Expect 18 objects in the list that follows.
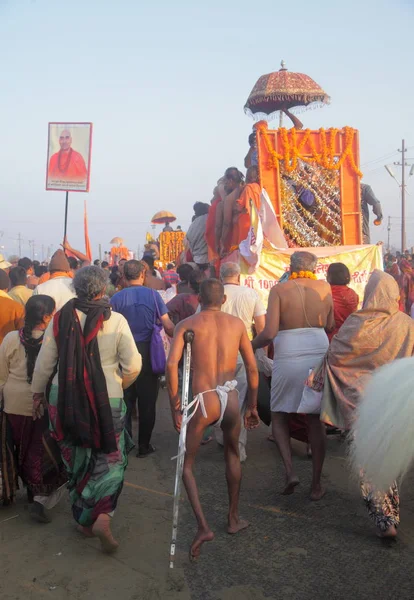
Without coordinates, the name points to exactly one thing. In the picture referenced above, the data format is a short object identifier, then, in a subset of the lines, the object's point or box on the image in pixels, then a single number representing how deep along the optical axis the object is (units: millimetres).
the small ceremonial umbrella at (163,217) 23294
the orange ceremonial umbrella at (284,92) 9883
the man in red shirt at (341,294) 6031
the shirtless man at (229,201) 8219
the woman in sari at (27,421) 4582
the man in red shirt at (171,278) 10855
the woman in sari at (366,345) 4379
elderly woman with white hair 3998
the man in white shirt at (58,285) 6168
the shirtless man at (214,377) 4074
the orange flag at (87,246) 10734
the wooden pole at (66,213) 10516
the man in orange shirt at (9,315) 5426
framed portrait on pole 10250
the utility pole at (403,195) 41291
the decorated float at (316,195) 8344
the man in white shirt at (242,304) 5914
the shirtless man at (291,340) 4988
